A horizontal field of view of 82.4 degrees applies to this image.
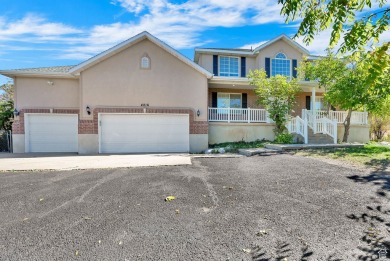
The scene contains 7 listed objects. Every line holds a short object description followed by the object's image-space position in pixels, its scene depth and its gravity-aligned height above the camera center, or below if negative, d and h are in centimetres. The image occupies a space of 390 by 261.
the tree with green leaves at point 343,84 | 1153 +202
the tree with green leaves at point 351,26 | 297 +143
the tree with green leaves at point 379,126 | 1798 -41
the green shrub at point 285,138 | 1234 -92
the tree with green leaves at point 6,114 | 1436 +64
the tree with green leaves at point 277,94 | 1271 +163
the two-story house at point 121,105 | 1220 +105
